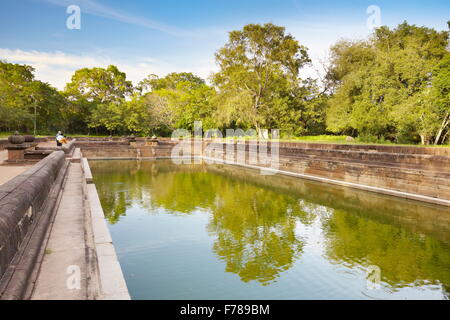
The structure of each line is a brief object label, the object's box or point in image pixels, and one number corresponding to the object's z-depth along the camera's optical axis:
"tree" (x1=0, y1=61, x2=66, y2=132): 37.56
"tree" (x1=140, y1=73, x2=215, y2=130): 45.44
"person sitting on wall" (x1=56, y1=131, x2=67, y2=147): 20.66
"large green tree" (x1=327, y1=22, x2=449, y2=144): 19.98
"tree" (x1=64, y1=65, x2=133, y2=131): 53.03
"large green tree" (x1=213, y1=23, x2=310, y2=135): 31.47
